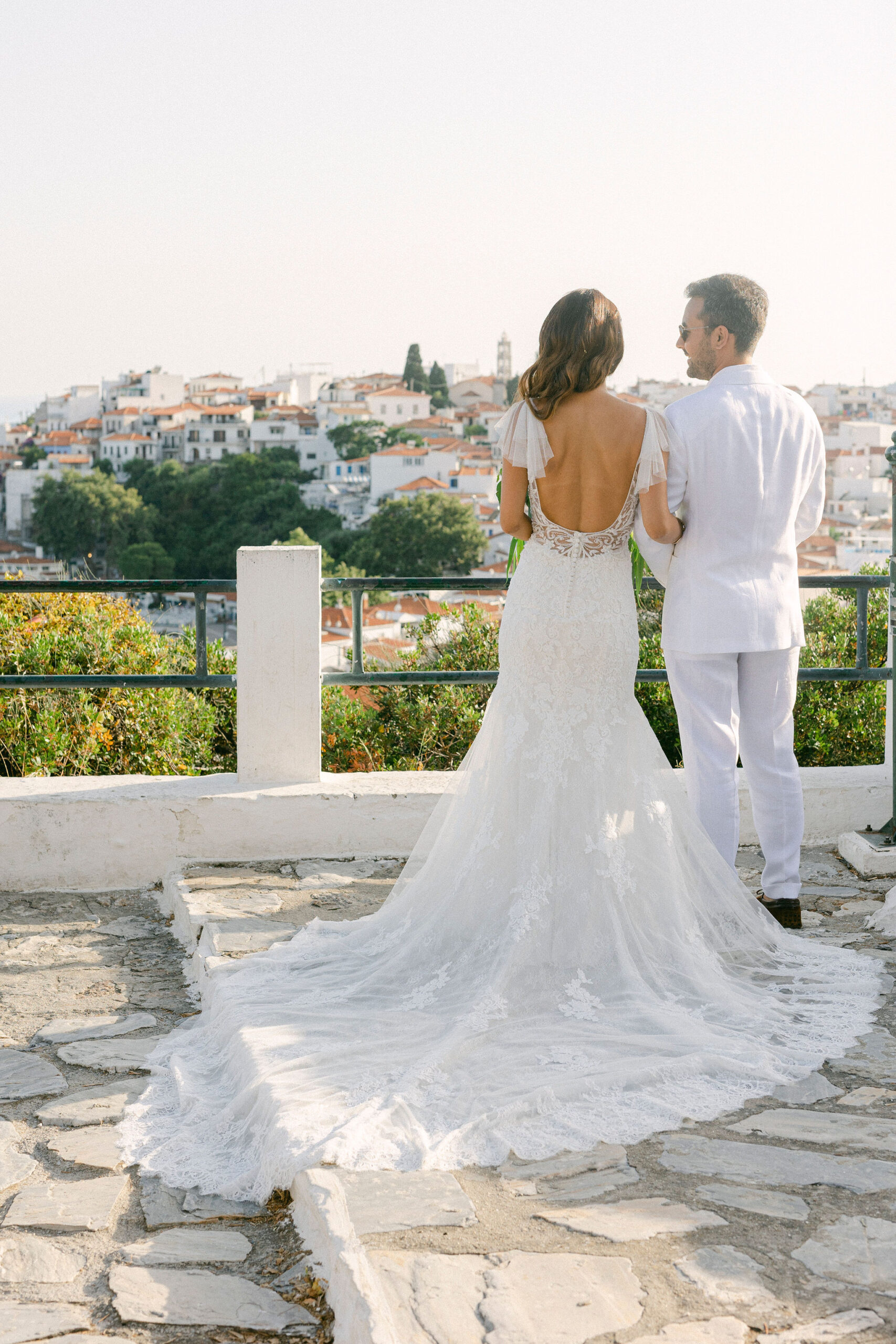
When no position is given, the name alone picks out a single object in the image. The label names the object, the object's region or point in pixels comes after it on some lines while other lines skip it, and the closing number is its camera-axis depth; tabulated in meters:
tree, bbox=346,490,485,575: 71.19
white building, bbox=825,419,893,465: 96.31
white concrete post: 4.62
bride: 2.52
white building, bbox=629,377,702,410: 96.31
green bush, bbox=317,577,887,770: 7.56
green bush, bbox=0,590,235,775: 6.21
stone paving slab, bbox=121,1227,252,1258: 2.13
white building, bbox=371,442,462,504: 90.94
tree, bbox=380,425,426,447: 101.06
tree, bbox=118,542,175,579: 73.38
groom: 3.52
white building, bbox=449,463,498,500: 88.19
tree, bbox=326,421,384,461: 100.00
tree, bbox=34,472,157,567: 83.50
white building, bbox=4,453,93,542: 98.38
